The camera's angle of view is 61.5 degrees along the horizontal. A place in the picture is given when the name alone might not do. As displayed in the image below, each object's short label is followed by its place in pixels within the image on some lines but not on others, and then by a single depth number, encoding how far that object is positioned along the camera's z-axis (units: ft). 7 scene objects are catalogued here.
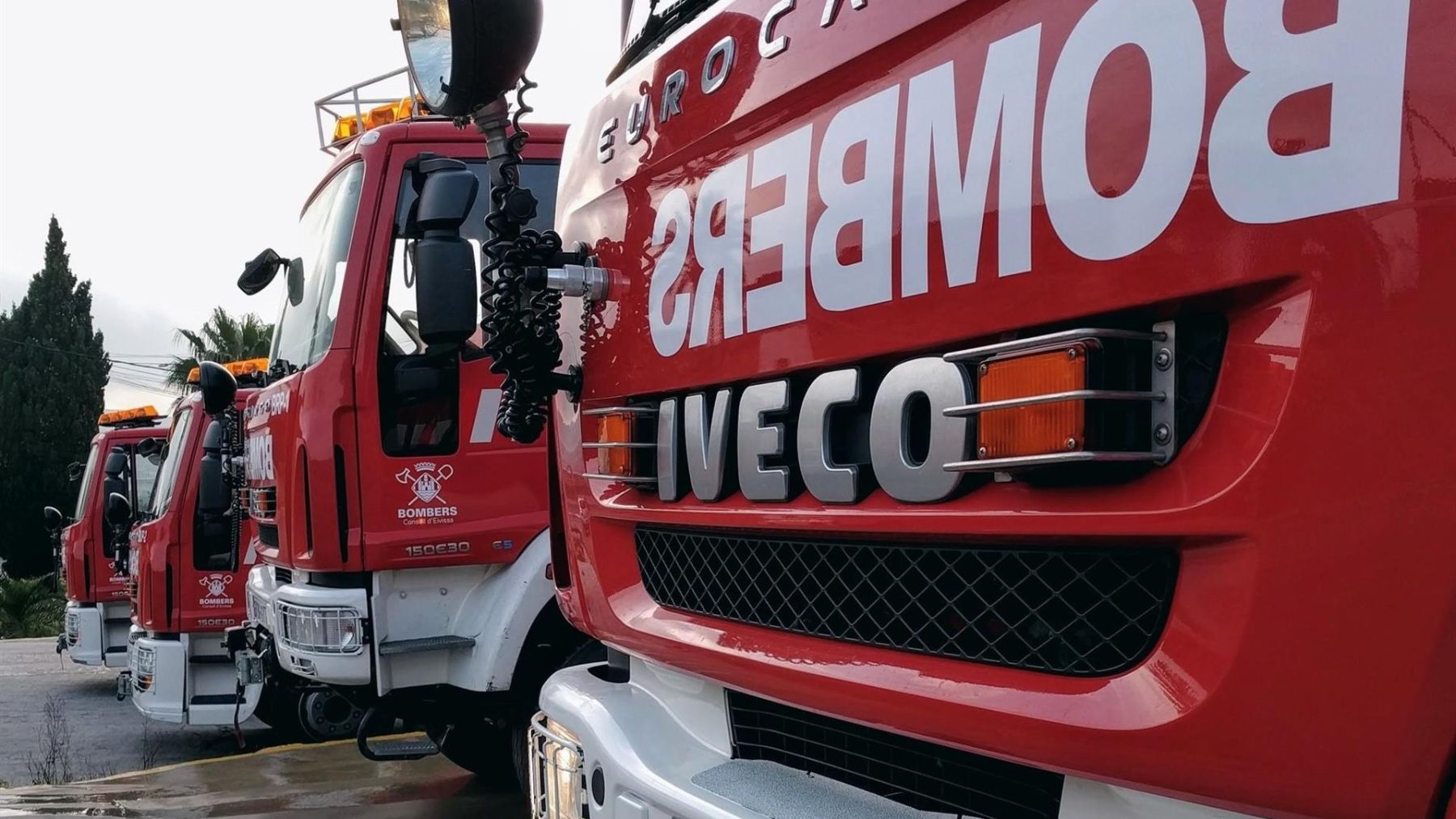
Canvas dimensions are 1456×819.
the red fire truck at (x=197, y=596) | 26.32
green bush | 61.05
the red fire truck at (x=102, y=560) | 37.32
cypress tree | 91.04
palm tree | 80.79
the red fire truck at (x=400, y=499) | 13.96
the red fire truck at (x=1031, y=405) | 3.14
